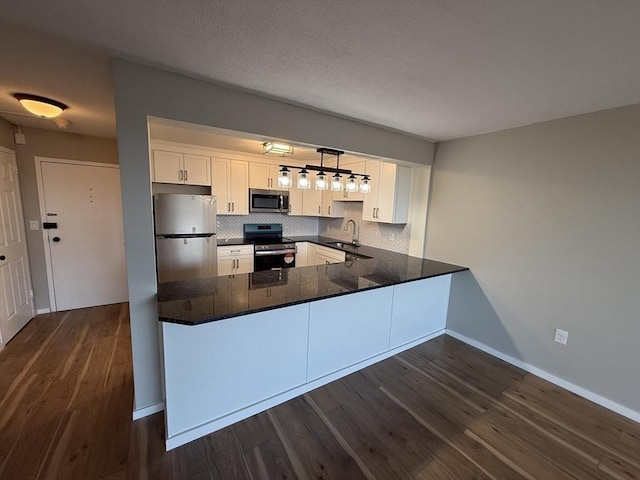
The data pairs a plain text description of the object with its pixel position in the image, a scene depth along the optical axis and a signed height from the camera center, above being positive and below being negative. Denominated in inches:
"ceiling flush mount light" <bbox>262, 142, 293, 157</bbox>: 119.4 +27.9
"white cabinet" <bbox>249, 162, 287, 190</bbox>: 162.9 +19.7
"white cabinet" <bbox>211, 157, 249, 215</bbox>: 151.6 +11.7
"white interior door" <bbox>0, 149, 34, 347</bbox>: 108.4 -27.5
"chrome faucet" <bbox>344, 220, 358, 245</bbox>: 176.1 -16.5
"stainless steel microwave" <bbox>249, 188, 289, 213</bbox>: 164.4 +4.0
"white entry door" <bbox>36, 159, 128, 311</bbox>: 135.1 -18.1
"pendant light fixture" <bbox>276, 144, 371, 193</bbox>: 93.4 +11.8
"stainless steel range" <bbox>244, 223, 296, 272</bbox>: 159.9 -24.3
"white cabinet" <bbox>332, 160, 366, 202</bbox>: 151.5 +10.0
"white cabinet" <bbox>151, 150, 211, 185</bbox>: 134.2 +18.9
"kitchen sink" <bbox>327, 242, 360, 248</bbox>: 168.6 -22.6
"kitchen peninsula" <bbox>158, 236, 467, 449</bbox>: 64.8 -37.7
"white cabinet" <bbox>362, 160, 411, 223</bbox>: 133.6 +10.3
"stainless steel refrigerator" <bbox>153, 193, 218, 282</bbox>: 116.6 -14.7
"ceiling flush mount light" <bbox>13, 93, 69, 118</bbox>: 83.0 +29.8
